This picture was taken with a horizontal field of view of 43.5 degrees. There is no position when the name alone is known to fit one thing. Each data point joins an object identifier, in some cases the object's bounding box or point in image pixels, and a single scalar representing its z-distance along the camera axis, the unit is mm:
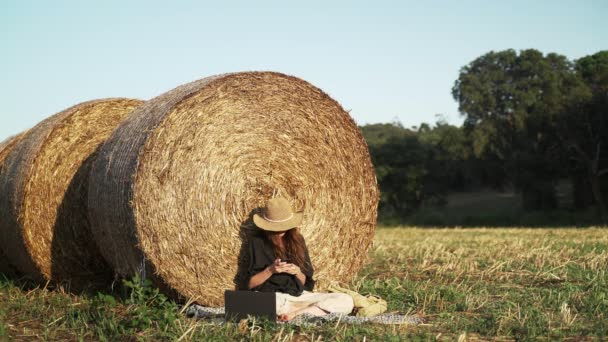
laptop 6184
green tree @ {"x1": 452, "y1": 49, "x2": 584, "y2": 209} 33625
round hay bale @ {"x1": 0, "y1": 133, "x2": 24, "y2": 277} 9961
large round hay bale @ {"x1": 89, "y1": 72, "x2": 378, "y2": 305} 7008
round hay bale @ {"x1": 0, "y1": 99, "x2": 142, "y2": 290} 8500
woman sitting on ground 6918
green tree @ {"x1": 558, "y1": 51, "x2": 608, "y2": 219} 30906
